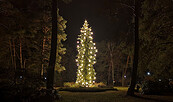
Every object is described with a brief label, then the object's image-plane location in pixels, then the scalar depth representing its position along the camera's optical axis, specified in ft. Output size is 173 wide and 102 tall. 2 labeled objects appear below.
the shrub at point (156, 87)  47.55
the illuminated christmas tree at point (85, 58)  72.54
